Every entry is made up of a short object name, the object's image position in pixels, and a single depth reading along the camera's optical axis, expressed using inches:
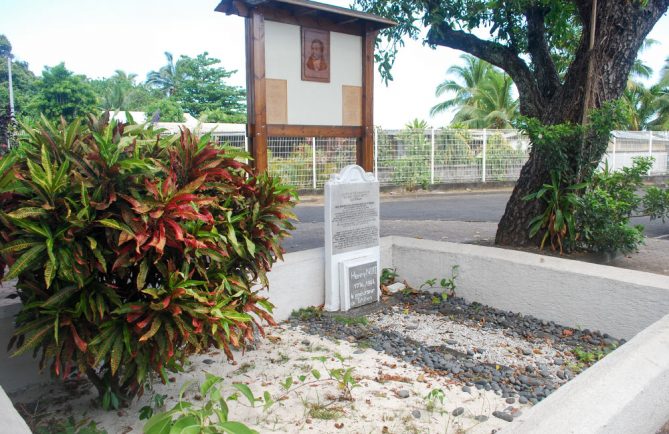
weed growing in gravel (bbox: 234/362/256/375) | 157.5
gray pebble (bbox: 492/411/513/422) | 127.9
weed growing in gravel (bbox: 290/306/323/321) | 206.5
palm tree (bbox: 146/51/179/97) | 2178.9
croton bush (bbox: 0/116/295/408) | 109.4
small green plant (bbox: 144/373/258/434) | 90.0
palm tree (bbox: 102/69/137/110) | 1705.2
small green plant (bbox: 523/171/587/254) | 277.4
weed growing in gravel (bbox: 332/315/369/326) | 199.0
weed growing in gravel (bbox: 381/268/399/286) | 242.8
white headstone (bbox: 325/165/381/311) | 215.0
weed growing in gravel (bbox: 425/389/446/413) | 132.8
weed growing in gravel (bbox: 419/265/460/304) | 221.3
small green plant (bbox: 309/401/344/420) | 128.6
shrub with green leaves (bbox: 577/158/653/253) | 271.0
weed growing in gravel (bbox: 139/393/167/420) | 125.2
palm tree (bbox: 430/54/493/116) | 1334.9
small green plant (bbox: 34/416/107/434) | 118.7
